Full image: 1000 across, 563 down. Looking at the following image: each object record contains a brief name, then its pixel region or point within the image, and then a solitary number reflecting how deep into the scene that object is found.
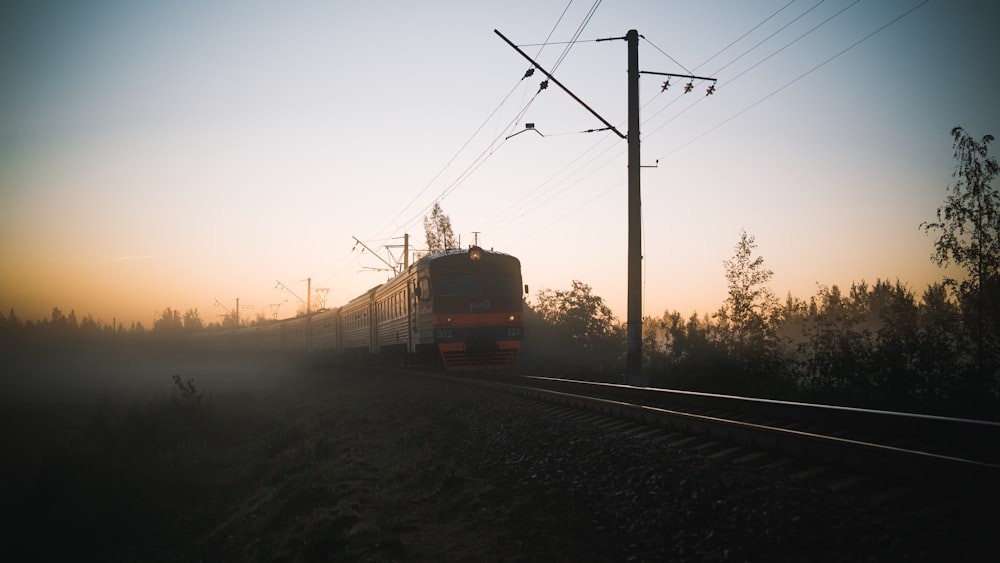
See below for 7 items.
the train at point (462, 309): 18.22
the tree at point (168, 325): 175.85
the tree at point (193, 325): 179.02
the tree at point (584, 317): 40.19
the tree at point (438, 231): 51.91
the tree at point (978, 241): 18.92
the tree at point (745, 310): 26.81
